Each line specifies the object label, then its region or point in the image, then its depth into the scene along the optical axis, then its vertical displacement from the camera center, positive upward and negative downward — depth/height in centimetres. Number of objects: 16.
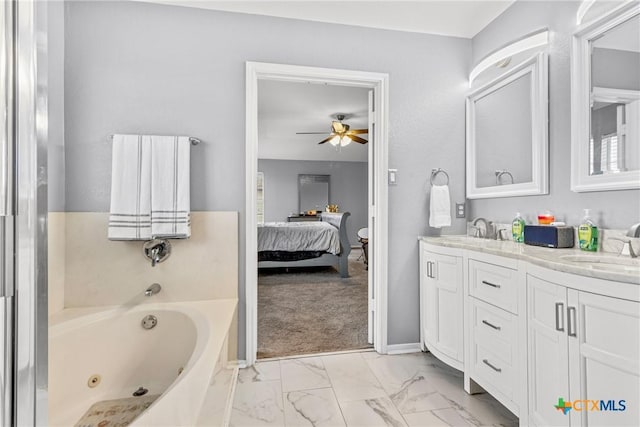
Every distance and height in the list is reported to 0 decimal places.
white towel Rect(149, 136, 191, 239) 189 +15
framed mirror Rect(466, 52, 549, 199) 185 +51
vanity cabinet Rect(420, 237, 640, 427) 100 -49
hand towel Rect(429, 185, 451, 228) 227 +3
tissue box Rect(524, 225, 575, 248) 163 -13
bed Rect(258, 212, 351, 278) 457 -47
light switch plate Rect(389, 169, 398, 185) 230 +26
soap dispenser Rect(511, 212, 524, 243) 193 -11
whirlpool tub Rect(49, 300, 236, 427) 133 -68
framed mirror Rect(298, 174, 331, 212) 802 +50
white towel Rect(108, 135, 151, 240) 186 +14
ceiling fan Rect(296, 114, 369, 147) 429 +109
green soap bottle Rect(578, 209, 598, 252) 153 -11
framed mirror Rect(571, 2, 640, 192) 141 +52
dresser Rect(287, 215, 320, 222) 774 -15
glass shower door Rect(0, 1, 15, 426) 32 +0
